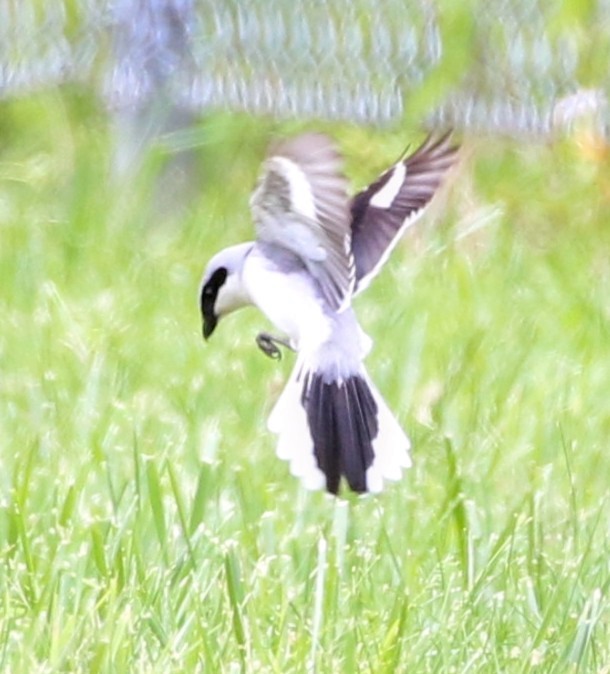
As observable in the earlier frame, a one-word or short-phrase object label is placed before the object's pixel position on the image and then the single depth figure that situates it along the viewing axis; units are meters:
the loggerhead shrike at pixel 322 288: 6.14
